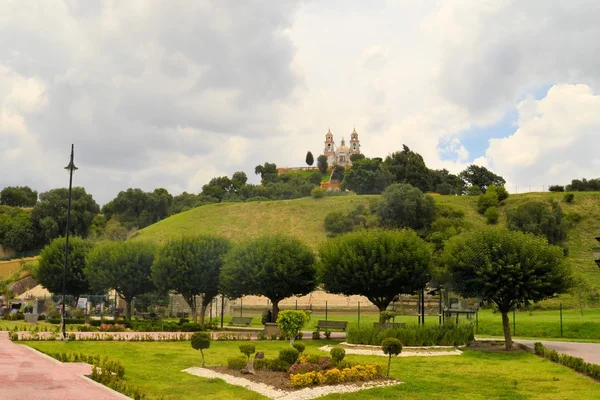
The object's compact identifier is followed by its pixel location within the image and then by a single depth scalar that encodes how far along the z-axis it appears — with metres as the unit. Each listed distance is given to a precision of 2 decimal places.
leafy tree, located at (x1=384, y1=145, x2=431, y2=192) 120.75
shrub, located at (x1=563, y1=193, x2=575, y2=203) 97.50
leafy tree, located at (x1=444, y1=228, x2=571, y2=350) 27.50
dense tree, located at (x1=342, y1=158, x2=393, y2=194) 122.91
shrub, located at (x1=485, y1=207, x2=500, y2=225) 95.41
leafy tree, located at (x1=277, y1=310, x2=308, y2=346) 23.42
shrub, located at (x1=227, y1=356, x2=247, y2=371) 19.64
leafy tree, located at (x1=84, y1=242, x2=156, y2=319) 48.44
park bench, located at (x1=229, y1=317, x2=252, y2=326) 43.67
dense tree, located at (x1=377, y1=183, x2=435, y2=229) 92.69
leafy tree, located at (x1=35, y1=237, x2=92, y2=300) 57.38
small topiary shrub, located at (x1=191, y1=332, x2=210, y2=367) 20.16
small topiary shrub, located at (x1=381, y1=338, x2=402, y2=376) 18.72
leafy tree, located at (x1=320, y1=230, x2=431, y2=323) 34.38
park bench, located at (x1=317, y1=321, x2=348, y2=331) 37.12
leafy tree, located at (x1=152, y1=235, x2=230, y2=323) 43.25
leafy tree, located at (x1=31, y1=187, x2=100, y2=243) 103.94
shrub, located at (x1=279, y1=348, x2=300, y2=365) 19.48
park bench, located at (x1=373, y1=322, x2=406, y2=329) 29.48
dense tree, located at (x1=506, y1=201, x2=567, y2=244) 84.06
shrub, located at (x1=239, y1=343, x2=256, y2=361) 20.39
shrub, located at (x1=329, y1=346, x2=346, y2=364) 18.67
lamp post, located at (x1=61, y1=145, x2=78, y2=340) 29.59
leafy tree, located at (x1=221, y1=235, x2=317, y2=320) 37.50
